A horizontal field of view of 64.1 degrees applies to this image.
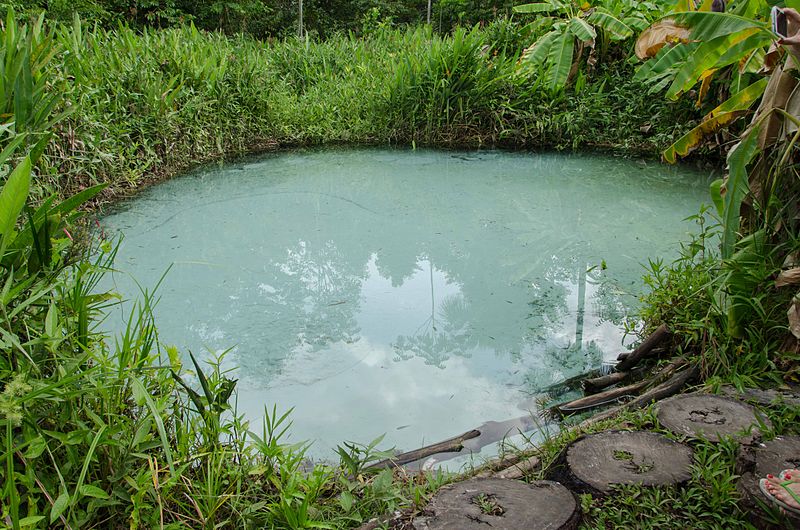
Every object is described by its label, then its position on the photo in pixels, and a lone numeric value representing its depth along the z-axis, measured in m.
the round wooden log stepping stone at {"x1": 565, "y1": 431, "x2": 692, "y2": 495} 1.34
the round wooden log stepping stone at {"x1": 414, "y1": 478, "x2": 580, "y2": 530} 1.20
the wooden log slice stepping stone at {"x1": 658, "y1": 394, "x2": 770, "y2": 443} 1.50
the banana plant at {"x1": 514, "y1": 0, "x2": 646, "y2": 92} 5.69
